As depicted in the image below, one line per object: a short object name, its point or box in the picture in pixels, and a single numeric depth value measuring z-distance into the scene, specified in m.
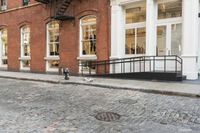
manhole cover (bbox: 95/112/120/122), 4.47
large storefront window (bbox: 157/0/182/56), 9.17
